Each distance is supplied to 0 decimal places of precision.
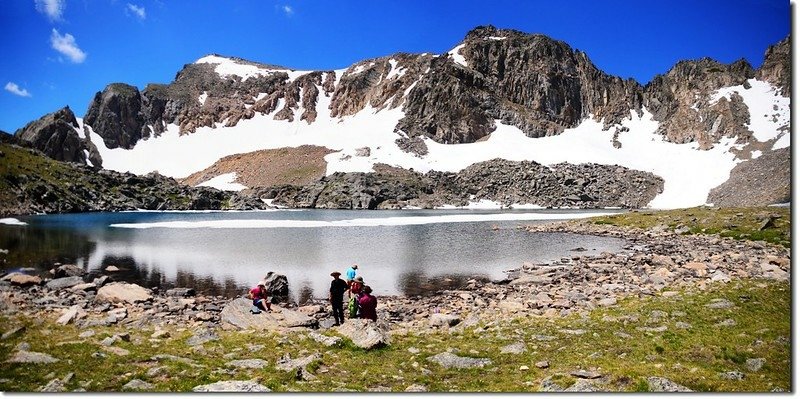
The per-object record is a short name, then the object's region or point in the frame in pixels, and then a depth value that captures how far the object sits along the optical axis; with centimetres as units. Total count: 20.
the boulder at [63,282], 2473
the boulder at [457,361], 1064
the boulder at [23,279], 2363
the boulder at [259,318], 1648
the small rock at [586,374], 887
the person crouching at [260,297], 1880
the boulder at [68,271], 2822
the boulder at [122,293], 2184
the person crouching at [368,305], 1669
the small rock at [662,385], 781
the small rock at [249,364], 1040
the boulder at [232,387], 797
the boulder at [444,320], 1722
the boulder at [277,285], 2489
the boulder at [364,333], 1225
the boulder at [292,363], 1021
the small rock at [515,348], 1191
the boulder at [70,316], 1462
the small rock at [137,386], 809
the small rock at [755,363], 848
